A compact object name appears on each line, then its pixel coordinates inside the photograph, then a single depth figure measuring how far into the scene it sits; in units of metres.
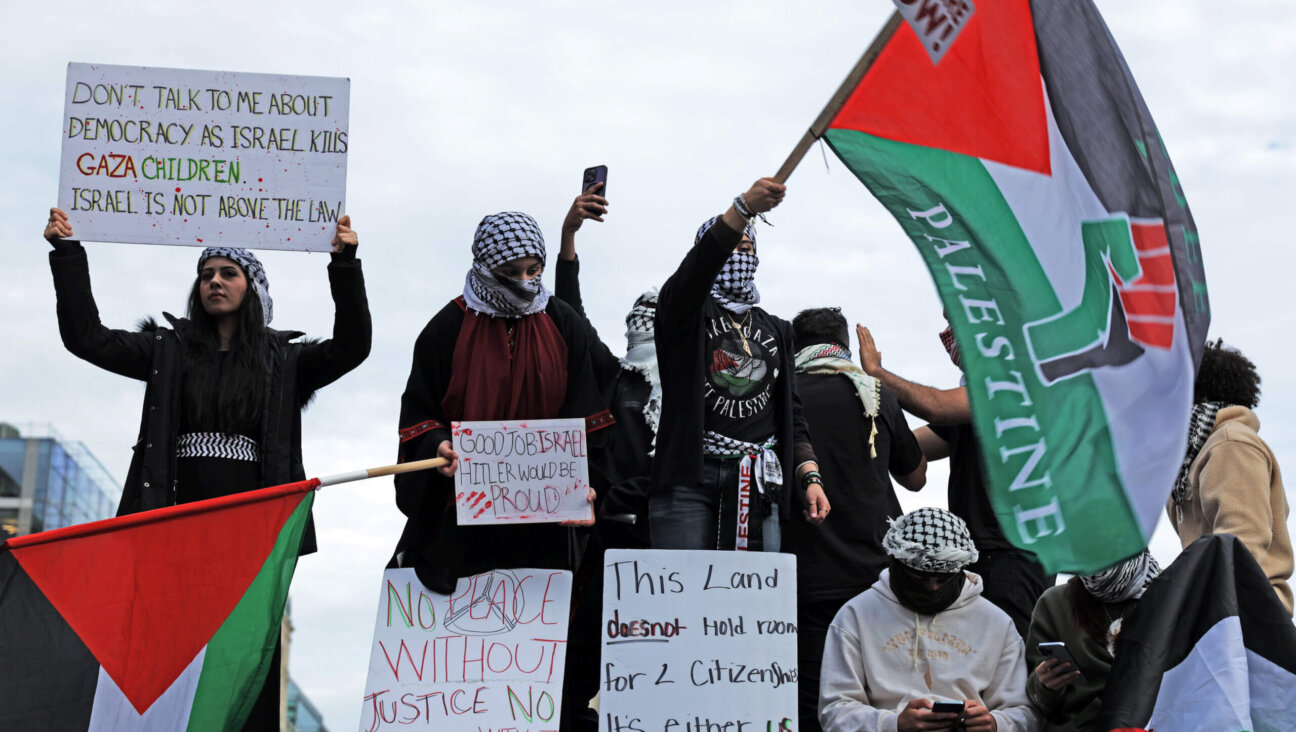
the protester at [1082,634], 4.98
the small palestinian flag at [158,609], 4.98
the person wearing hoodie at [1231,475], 5.42
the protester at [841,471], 5.69
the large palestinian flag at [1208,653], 4.75
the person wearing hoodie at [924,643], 5.00
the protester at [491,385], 5.29
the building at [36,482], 56.69
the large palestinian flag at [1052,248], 3.84
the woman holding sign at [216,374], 5.15
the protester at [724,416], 5.10
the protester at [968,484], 5.73
